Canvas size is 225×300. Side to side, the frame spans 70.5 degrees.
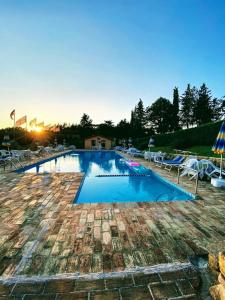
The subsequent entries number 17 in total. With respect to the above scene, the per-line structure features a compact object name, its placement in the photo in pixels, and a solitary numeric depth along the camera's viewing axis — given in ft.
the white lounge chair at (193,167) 20.36
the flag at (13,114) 45.93
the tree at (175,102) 102.97
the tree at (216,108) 113.39
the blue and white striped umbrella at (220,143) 14.80
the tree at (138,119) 105.74
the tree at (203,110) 103.74
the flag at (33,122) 63.88
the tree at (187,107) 112.92
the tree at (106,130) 107.60
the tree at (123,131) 106.90
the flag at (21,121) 48.33
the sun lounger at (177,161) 25.50
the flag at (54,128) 84.66
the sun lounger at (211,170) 20.08
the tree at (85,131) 105.44
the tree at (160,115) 112.85
